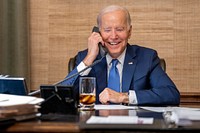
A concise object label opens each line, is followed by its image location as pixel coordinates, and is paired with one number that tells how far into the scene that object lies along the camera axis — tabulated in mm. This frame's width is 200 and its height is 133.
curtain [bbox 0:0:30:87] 3627
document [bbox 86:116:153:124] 2176
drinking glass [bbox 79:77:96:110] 2610
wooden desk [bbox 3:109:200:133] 2105
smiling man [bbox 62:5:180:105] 2967
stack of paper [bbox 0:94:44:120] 2205
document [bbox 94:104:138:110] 2576
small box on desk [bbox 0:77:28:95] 2541
